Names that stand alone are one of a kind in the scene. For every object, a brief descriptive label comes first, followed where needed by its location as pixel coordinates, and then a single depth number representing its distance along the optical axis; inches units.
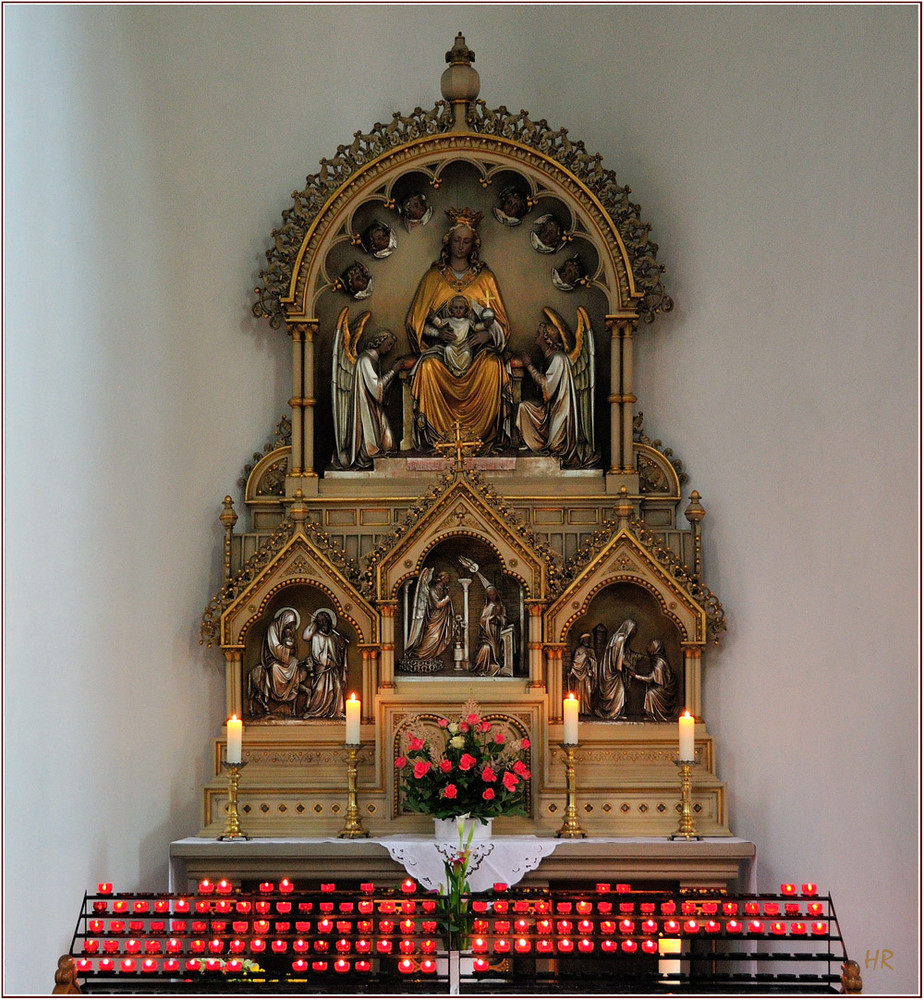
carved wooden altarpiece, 321.7
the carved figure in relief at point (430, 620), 332.5
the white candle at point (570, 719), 305.5
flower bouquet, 292.2
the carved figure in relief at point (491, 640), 331.0
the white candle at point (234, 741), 299.6
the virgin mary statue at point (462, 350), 343.3
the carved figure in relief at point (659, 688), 326.6
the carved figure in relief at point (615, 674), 327.6
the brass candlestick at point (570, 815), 307.6
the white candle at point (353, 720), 307.0
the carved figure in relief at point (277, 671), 330.0
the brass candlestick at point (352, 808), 309.4
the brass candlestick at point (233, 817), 306.8
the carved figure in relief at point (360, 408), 344.5
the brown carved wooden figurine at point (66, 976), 220.4
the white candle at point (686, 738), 298.2
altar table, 298.4
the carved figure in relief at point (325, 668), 330.6
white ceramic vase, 296.2
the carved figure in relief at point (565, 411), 342.0
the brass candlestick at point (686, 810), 304.7
